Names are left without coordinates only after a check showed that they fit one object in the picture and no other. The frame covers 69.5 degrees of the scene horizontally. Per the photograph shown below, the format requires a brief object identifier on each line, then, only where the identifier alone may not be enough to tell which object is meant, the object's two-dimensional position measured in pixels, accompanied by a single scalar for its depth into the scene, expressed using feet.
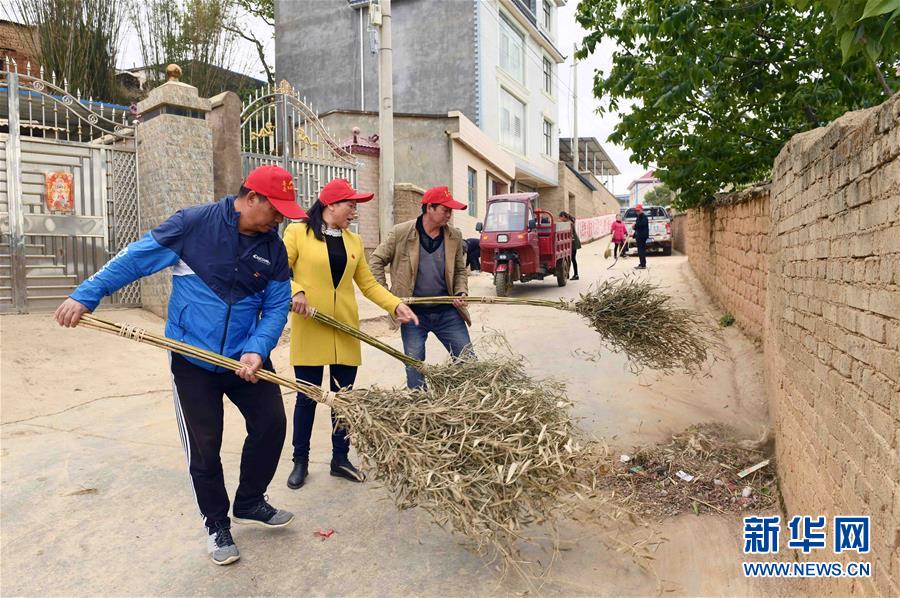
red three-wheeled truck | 39.93
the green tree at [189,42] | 51.78
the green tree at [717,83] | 22.00
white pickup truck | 72.08
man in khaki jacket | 14.92
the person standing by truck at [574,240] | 48.73
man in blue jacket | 9.85
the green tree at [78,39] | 41.86
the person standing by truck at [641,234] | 51.93
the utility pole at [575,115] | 114.21
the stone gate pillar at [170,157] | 25.82
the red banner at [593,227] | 98.10
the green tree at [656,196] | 162.41
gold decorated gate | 30.96
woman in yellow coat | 12.66
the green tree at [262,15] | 87.56
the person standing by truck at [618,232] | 64.59
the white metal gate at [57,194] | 23.50
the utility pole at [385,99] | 37.93
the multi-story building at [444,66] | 69.05
